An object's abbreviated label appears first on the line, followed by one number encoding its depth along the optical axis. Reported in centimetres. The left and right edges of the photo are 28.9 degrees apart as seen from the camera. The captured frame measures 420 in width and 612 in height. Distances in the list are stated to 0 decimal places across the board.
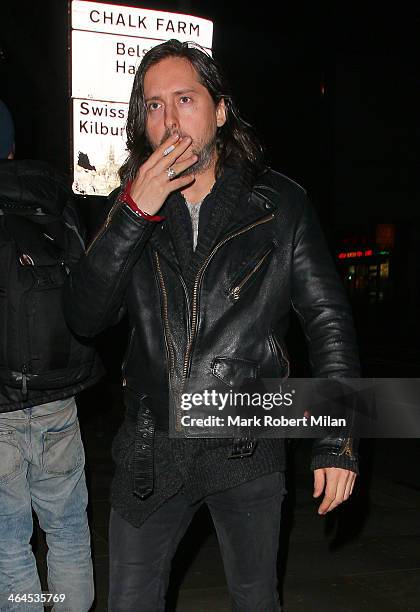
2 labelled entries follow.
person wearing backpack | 269
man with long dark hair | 225
